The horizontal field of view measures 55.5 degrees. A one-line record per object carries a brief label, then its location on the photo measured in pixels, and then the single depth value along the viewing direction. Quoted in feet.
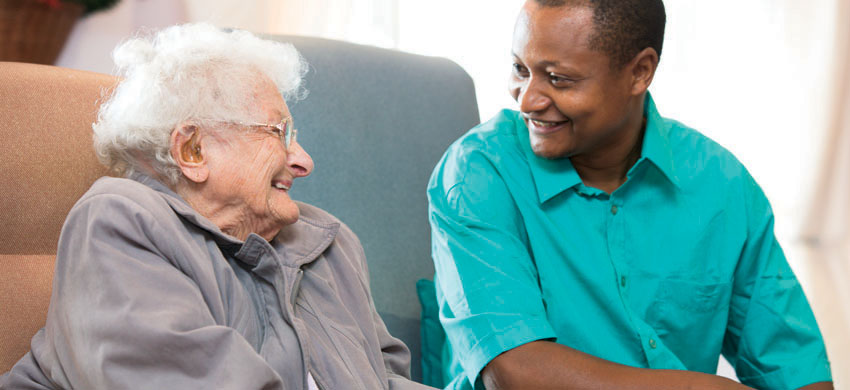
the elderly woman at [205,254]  3.25
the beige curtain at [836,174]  10.29
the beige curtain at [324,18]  8.16
